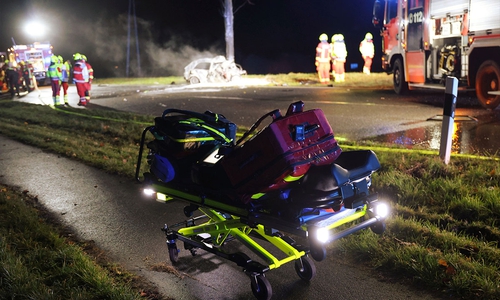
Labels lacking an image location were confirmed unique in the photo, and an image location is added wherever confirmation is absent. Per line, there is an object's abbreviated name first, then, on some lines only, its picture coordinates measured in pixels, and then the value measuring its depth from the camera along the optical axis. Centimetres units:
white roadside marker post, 592
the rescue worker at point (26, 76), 2812
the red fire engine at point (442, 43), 1135
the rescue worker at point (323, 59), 2186
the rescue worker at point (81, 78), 1734
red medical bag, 335
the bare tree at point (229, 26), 2816
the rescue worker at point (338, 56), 2178
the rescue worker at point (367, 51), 2412
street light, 4662
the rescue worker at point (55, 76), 1797
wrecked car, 2598
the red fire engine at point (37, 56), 3531
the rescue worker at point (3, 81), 2881
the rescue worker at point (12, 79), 2420
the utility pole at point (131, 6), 3981
